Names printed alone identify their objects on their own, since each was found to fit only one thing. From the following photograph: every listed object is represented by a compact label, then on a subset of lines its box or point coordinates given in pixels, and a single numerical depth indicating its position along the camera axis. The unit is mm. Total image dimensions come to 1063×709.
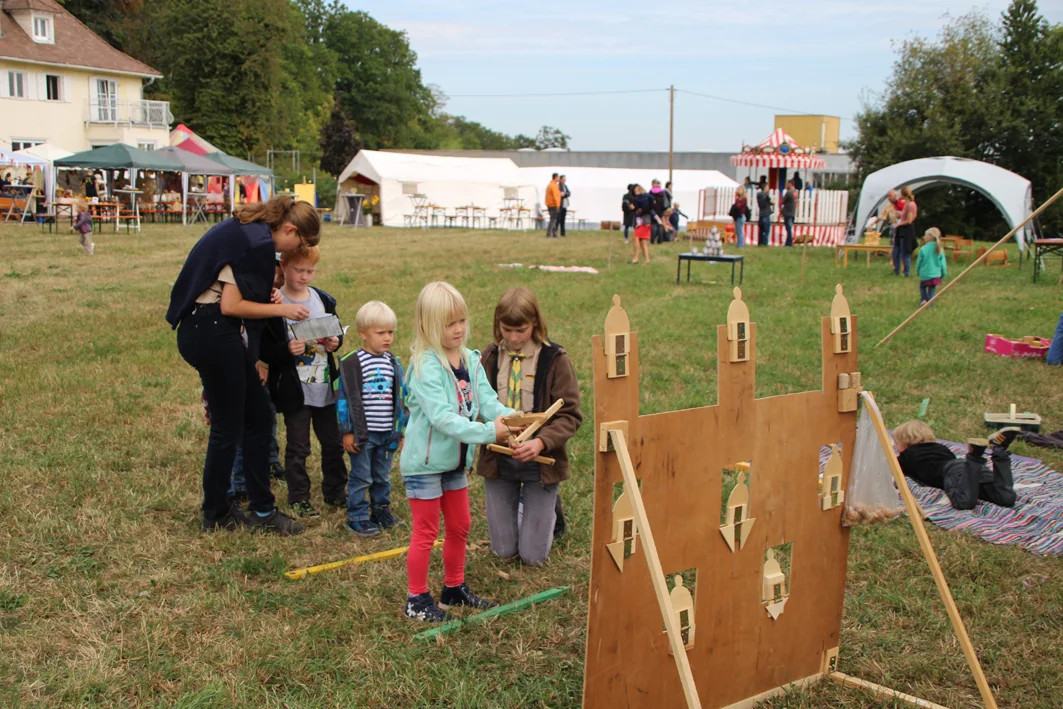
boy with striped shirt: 5117
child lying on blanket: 5590
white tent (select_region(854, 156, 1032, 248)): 23672
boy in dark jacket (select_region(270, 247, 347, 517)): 5379
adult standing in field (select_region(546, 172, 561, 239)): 28516
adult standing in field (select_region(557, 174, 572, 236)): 29056
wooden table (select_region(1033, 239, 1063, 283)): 17600
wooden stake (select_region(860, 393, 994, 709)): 3359
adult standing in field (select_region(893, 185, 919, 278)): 18609
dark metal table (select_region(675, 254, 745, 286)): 15195
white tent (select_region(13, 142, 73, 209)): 33125
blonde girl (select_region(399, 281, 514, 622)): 3959
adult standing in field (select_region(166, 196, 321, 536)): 4711
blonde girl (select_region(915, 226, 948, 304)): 13359
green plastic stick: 4020
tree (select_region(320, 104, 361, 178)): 59219
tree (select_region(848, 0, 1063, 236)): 35750
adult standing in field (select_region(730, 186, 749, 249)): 25953
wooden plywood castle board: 3031
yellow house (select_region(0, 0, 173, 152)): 41906
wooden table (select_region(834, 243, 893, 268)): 19641
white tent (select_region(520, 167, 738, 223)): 39938
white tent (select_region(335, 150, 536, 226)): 36812
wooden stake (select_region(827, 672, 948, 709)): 3564
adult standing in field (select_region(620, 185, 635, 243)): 22656
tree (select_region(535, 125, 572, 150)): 126438
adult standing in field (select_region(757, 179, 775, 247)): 27062
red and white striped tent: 30427
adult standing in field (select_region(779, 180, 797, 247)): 26906
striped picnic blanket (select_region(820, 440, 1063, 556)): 5250
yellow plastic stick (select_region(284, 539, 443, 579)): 4574
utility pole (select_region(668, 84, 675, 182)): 40094
